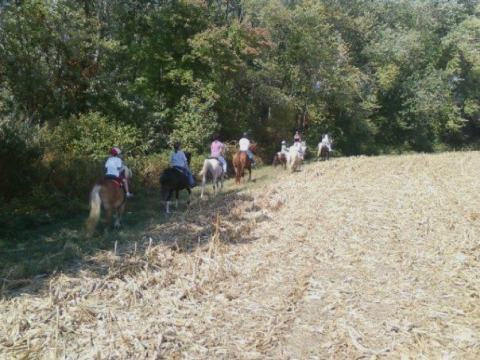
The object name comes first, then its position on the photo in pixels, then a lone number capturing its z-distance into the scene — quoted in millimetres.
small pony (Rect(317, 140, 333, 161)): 31406
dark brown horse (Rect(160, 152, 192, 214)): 15195
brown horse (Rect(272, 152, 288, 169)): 26305
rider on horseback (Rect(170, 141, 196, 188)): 15594
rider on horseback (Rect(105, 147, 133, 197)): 12461
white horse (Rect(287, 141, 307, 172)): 23516
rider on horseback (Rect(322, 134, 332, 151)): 31469
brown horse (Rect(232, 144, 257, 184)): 20906
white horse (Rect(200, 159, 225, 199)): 17969
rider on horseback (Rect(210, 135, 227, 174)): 18969
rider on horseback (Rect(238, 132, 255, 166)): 21316
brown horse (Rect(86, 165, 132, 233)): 11320
